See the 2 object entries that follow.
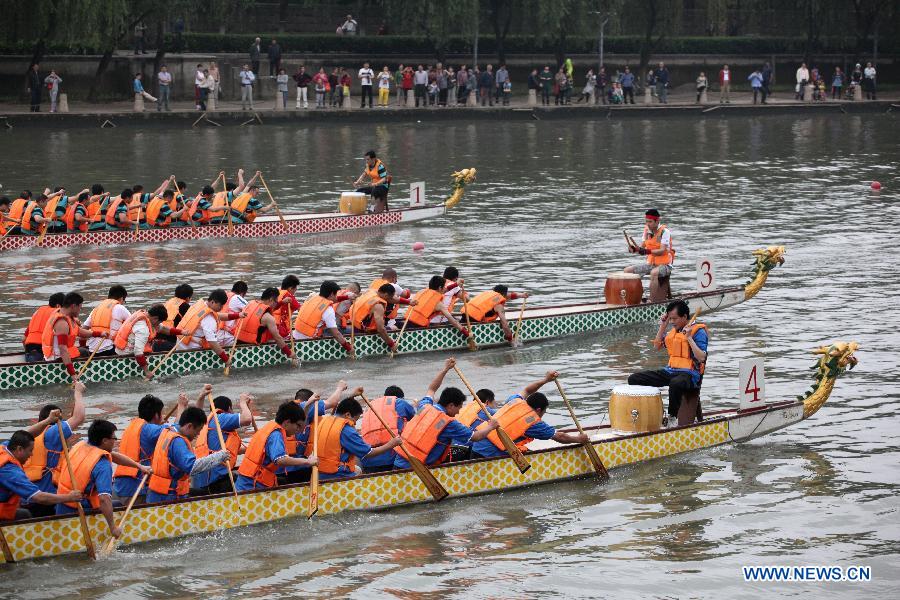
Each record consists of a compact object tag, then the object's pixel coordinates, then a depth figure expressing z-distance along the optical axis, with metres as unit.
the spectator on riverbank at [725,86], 57.38
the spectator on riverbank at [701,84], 57.12
